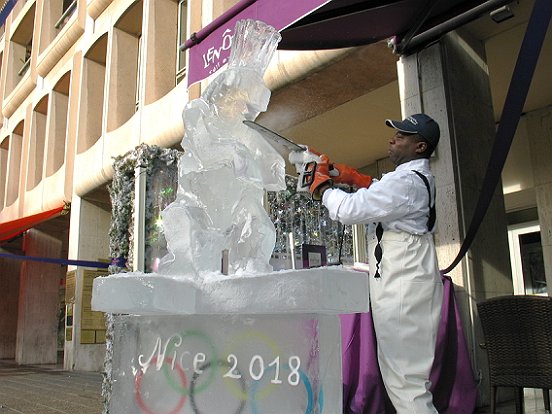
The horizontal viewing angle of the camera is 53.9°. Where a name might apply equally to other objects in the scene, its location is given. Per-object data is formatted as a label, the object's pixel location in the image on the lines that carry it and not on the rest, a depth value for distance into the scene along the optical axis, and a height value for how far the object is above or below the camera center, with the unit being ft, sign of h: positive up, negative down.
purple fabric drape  10.70 -1.30
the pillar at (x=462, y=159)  13.07 +3.70
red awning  35.22 +6.21
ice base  4.76 +0.18
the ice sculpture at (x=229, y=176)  6.03 +1.56
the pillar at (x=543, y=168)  19.24 +4.91
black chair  9.44 -0.65
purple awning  12.64 +7.15
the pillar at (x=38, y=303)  41.06 +1.11
